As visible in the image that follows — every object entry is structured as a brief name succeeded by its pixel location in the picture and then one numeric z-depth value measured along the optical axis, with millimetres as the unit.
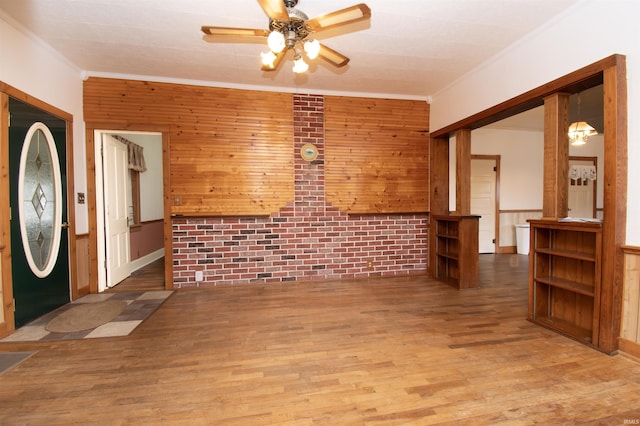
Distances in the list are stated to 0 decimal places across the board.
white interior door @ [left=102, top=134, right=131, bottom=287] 4004
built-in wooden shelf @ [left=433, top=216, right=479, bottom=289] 3949
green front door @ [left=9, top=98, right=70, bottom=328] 2754
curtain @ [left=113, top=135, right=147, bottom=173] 4816
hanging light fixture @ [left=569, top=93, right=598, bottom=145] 4246
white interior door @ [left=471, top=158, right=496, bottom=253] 6328
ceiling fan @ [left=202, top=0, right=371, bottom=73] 1896
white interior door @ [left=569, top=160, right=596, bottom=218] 6574
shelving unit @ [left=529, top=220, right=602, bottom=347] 2350
